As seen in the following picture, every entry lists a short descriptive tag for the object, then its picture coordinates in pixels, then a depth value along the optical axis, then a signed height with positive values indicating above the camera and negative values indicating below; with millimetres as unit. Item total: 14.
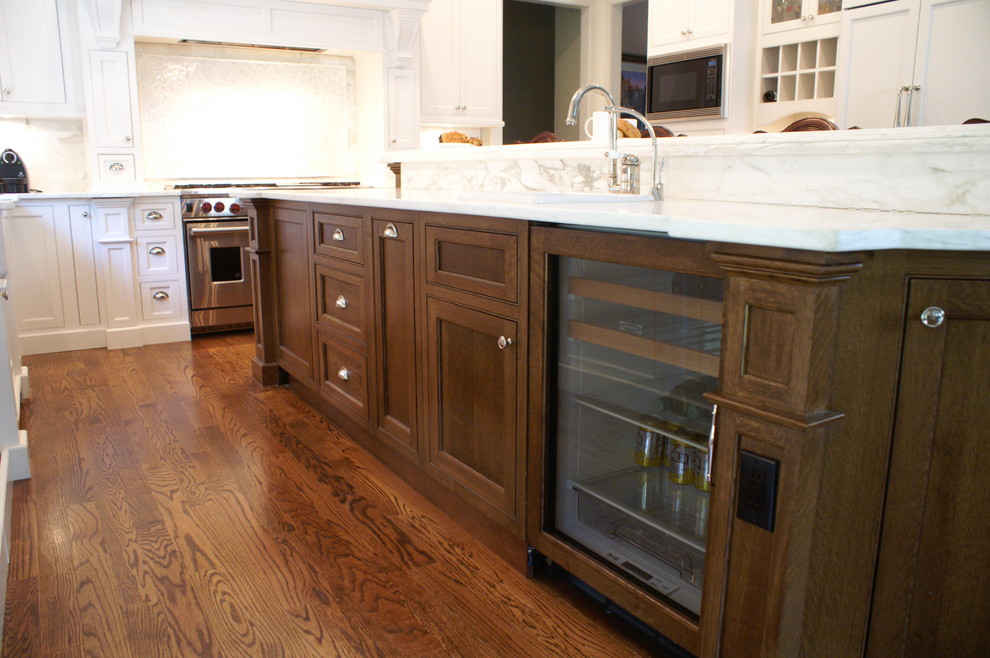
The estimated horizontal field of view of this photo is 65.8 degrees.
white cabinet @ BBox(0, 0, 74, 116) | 4441 +732
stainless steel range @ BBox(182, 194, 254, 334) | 4812 -478
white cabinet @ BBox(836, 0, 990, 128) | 3816 +690
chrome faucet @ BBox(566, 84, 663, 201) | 2113 +78
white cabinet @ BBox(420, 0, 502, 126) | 6098 +1022
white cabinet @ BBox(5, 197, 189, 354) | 4398 -516
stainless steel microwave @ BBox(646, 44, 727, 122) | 5082 +740
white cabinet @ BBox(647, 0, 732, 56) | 5086 +1176
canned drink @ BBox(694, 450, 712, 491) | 1485 -537
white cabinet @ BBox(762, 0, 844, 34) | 4480 +1086
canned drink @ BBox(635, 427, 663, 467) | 1584 -528
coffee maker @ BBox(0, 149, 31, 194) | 4523 +70
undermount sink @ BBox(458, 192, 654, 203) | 1960 -17
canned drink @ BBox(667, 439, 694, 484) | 1526 -540
